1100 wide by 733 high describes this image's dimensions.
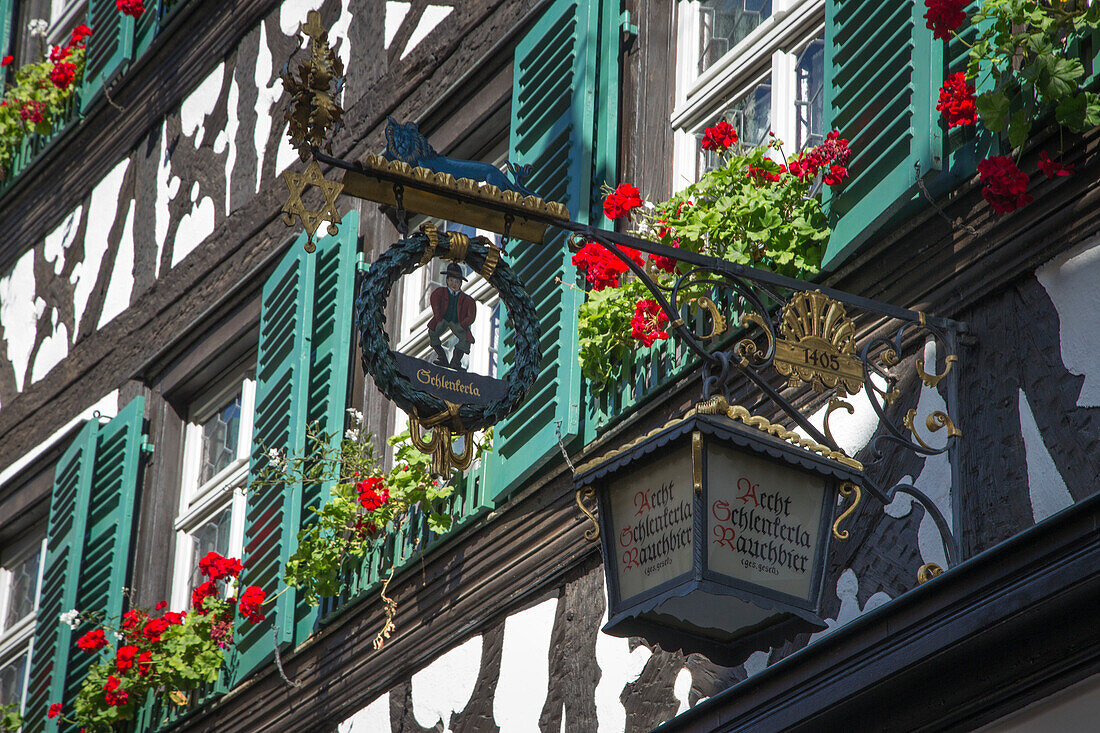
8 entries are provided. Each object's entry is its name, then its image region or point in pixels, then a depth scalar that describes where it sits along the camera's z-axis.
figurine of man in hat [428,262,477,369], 9.26
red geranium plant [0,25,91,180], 22.12
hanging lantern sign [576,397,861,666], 8.02
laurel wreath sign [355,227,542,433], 8.93
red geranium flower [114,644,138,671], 15.99
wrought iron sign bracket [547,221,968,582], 8.43
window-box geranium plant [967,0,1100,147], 8.42
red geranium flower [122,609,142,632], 16.28
